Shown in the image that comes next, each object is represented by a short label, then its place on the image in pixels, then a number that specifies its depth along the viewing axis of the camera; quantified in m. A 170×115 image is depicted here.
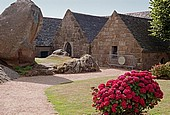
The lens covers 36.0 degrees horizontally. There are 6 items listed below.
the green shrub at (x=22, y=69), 15.16
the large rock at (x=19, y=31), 15.52
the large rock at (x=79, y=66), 17.06
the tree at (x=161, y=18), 18.43
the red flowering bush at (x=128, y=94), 5.61
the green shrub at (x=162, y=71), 14.33
